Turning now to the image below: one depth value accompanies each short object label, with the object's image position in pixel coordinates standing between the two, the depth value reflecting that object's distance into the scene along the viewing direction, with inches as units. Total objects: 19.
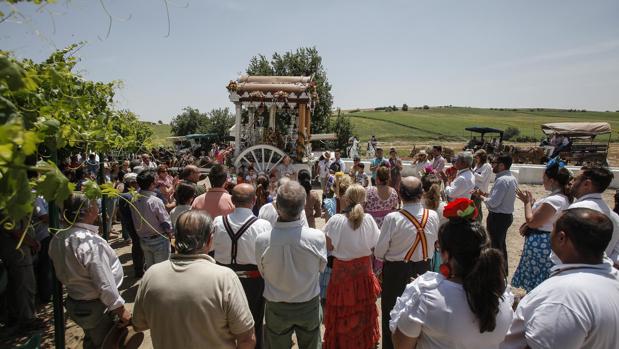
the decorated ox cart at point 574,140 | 770.0
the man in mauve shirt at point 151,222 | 166.6
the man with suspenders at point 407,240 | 117.6
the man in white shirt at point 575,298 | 58.4
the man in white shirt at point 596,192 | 113.3
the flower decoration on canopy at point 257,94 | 439.4
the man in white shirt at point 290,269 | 96.0
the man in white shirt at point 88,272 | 92.6
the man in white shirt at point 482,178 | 223.6
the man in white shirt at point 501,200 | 184.1
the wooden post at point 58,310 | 97.2
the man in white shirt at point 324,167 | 411.2
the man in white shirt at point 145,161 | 360.1
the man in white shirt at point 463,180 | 200.5
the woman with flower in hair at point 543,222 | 136.5
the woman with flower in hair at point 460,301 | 60.7
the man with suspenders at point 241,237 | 110.7
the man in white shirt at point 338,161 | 394.6
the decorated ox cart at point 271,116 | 442.6
